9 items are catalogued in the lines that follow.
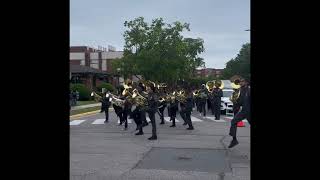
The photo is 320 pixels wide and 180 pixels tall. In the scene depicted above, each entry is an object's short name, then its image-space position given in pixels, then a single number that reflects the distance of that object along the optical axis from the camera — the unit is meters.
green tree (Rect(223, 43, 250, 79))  107.57
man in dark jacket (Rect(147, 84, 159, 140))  14.26
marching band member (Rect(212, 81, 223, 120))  24.28
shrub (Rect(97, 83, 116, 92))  51.81
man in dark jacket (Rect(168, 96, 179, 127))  19.69
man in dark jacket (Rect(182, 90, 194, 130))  17.89
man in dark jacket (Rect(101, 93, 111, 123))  21.42
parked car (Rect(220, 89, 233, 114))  28.86
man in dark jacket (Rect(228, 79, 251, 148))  11.77
